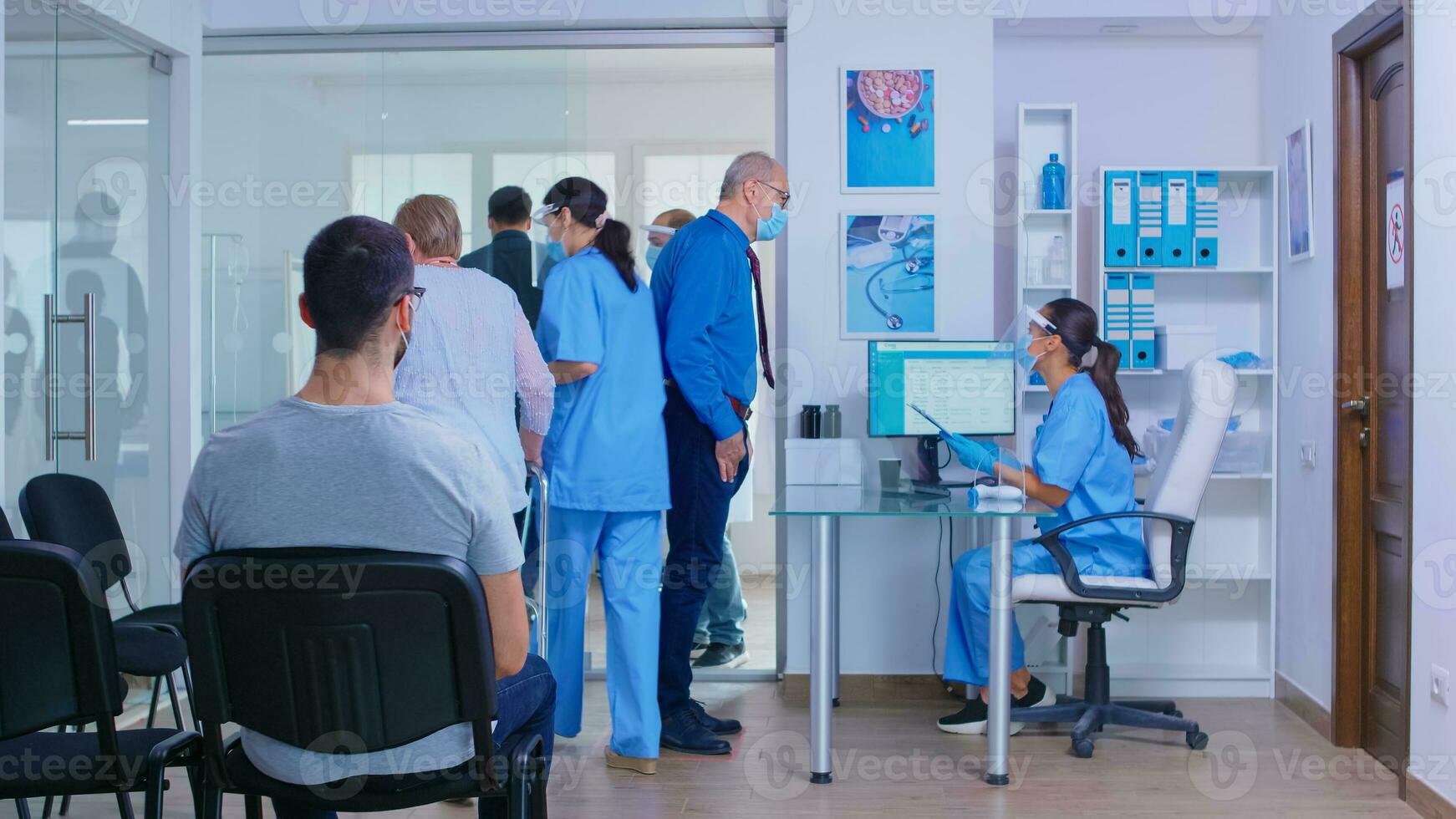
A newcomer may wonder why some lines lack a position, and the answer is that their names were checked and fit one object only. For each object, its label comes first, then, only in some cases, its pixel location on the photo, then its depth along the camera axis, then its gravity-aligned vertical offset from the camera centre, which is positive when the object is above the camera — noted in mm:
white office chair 3426 -478
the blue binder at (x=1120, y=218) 4102 +627
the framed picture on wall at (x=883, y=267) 4105 +455
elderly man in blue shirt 3346 +51
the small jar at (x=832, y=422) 3873 -72
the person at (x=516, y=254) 4215 +516
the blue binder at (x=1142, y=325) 4137 +261
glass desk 3043 -526
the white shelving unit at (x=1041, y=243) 4121 +561
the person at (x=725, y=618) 4406 -817
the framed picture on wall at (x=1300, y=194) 3824 +680
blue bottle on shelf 4145 +752
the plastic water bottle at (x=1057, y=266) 4184 +471
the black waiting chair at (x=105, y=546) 2900 -407
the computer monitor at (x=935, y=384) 3881 +53
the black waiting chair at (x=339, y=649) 1589 -343
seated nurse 3490 -204
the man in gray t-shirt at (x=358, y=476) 1631 -107
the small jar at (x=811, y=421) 3859 -70
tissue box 3605 -189
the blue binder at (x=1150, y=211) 4109 +650
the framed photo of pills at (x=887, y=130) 4094 +925
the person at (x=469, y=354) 2789 +105
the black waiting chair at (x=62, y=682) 1830 -449
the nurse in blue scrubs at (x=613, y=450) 3256 -142
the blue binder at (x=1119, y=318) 4137 +284
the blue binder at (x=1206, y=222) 4113 +615
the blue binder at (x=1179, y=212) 4105 +648
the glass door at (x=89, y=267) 3453 +410
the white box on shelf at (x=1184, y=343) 4148 +199
